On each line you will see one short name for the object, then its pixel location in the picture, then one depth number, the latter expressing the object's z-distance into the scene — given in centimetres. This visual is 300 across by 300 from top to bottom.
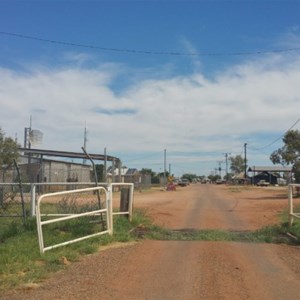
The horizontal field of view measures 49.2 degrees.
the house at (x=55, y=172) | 2924
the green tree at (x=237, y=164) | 10388
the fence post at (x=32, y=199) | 942
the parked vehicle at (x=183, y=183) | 6411
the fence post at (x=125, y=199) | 994
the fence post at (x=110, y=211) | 795
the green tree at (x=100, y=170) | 3746
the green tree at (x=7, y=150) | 2017
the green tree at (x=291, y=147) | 3098
